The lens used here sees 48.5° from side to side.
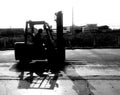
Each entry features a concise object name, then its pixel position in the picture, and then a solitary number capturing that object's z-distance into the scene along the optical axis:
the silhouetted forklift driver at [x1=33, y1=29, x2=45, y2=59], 7.57
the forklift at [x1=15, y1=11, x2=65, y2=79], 7.56
